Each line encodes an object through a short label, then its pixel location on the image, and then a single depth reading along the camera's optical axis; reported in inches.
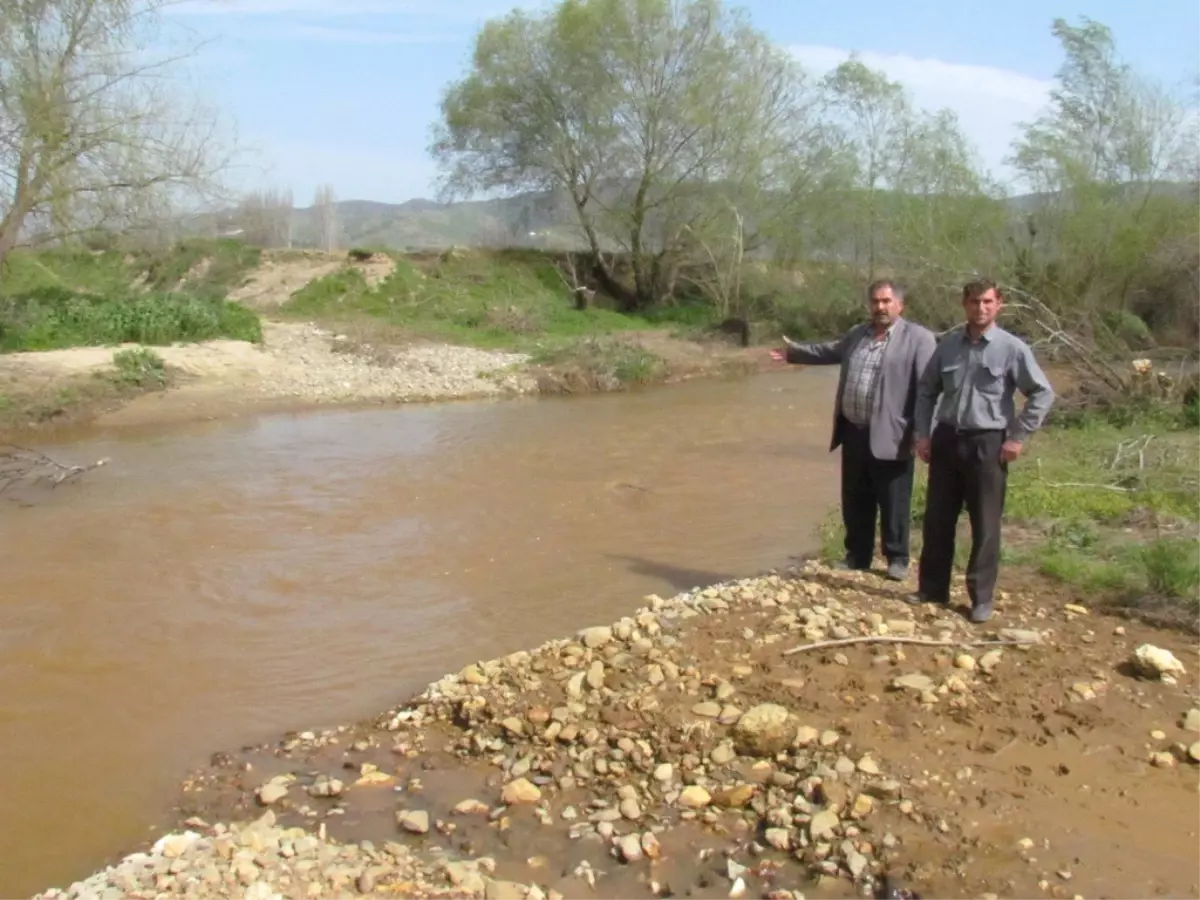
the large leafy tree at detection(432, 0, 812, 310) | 1067.9
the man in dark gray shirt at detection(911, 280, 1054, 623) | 210.5
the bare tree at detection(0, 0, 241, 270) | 632.4
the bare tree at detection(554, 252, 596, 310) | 1100.5
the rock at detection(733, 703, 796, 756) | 172.4
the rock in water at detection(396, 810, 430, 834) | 162.6
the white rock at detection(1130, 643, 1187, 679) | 188.5
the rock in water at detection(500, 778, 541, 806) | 168.6
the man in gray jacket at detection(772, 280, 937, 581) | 237.1
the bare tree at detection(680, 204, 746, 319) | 1089.4
